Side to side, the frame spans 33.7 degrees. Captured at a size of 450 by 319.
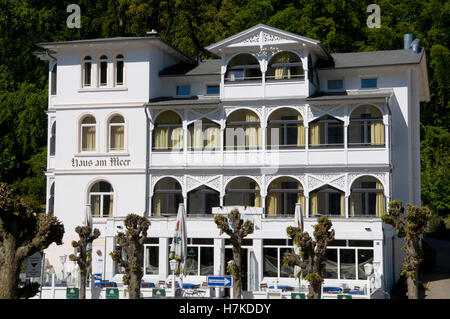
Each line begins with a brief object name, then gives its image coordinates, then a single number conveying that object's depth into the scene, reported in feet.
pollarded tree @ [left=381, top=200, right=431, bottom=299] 86.53
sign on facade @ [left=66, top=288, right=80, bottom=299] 96.99
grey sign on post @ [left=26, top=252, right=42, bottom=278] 72.69
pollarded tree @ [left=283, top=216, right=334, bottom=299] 80.33
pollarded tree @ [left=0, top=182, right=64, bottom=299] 69.67
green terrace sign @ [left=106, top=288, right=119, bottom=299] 94.99
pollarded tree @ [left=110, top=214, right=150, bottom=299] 91.30
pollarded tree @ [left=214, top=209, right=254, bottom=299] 87.92
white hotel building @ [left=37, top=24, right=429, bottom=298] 114.52
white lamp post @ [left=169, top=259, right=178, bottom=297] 94.40
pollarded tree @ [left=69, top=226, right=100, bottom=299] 95.61
